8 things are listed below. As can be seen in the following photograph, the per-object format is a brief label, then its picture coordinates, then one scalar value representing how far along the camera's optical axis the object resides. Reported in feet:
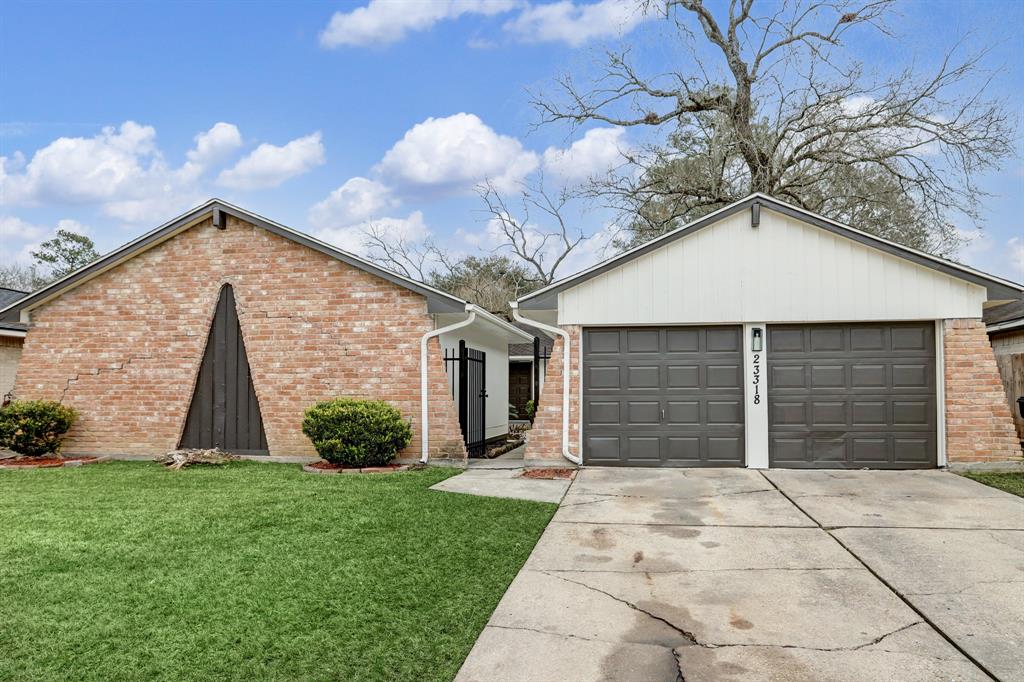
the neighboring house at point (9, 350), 42.96
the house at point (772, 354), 30.45
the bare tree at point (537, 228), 88.63
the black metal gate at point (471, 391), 38.50
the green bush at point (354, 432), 30.71
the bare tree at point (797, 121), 56.80
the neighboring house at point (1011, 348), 35.91
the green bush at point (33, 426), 33.71
